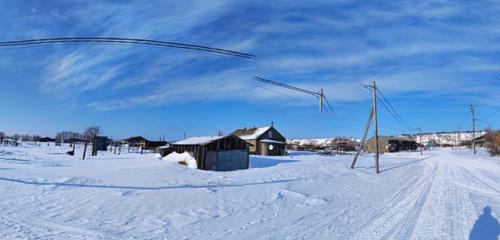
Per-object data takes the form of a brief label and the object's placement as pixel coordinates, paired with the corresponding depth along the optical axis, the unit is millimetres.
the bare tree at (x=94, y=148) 40397
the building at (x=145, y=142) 67562
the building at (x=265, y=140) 58594
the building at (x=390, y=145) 113312
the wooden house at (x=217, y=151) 27656
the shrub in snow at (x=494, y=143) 56769
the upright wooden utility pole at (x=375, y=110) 26031
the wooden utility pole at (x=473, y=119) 73588
